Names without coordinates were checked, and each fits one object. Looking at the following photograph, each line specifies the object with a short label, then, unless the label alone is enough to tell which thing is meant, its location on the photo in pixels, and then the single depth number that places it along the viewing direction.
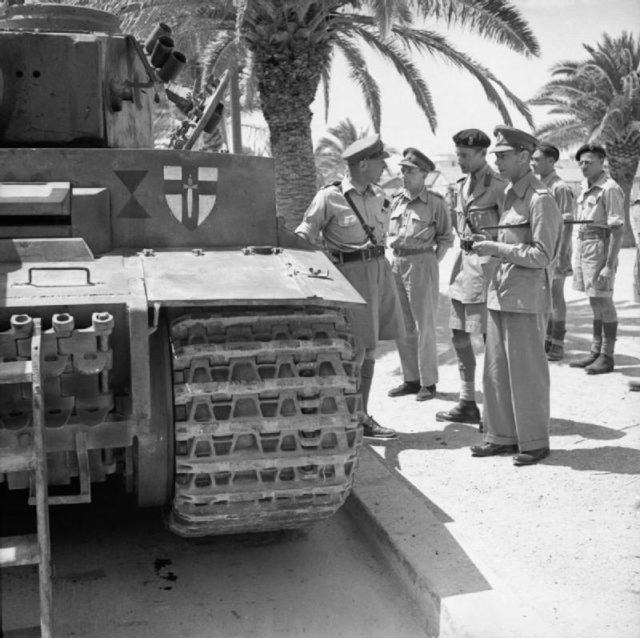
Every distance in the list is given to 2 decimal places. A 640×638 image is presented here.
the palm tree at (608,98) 25.44
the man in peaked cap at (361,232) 6.23
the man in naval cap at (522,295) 5.41
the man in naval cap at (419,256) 7.27
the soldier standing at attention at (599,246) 8.55
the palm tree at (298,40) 12.16
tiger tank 3.43
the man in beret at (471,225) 6.30
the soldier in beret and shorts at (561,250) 8.84
